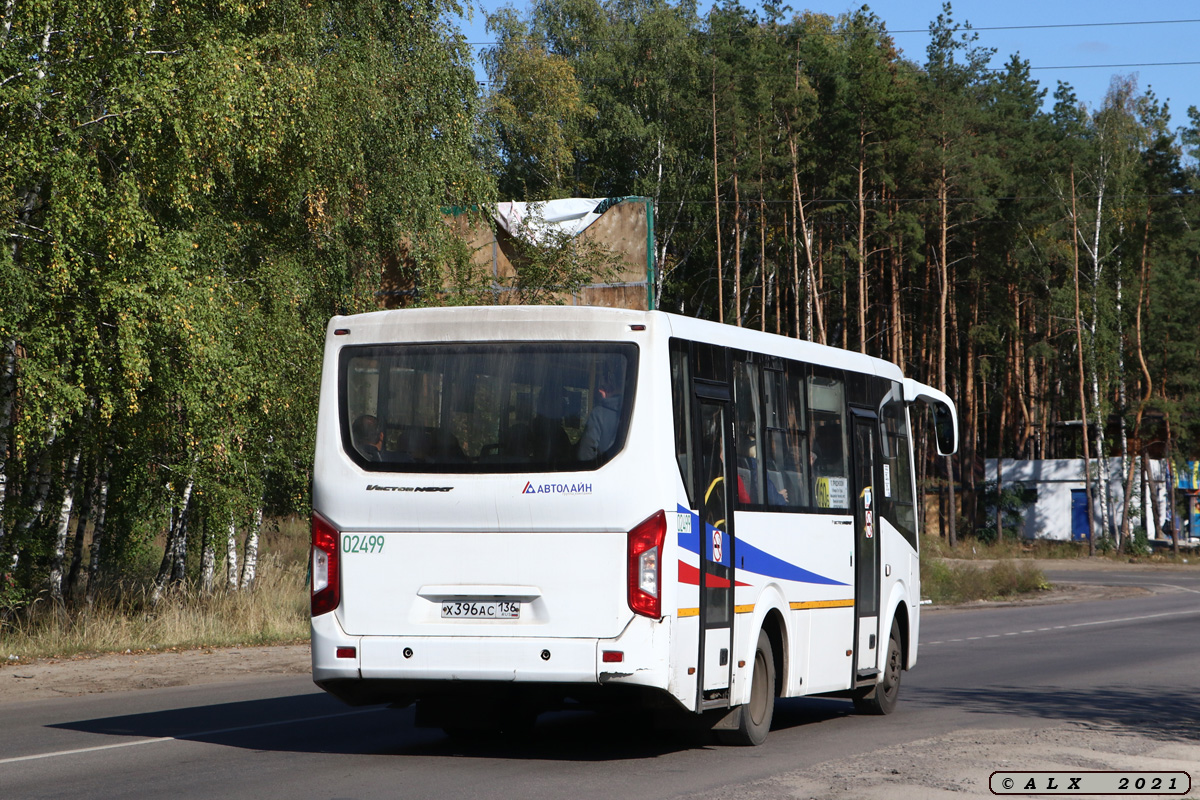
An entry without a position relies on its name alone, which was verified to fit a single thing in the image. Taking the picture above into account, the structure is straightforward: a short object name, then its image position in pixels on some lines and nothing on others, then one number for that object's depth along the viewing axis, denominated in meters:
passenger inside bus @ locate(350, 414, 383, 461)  18.95
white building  122.50
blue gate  123.00
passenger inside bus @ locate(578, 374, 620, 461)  18.08
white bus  17.78
